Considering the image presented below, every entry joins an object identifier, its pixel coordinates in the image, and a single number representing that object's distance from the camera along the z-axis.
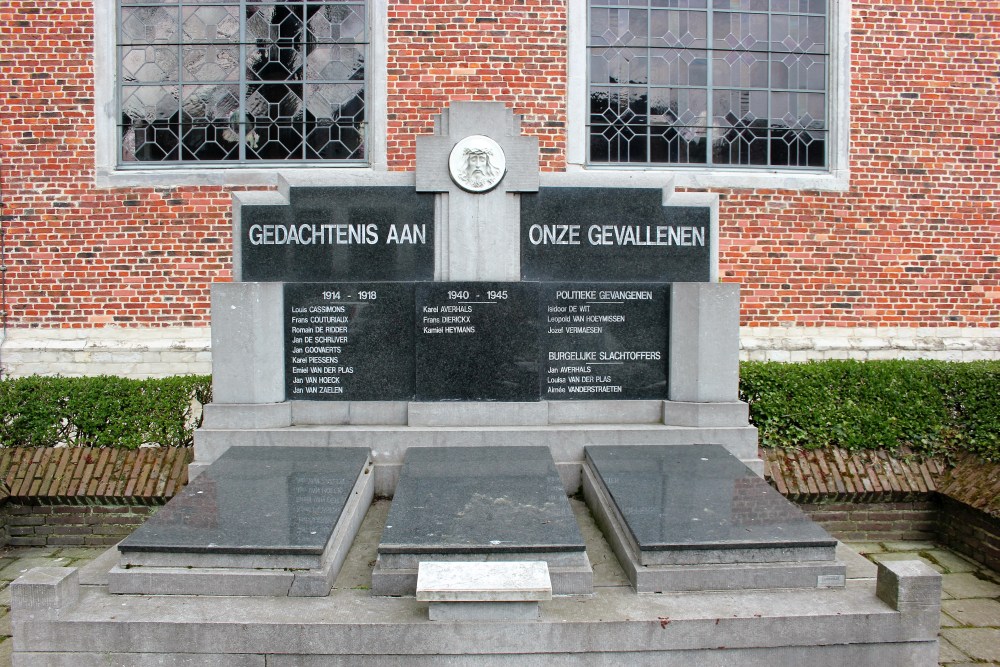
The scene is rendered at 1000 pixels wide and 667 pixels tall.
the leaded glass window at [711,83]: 8.67
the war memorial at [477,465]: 2.84
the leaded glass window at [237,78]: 8.50
